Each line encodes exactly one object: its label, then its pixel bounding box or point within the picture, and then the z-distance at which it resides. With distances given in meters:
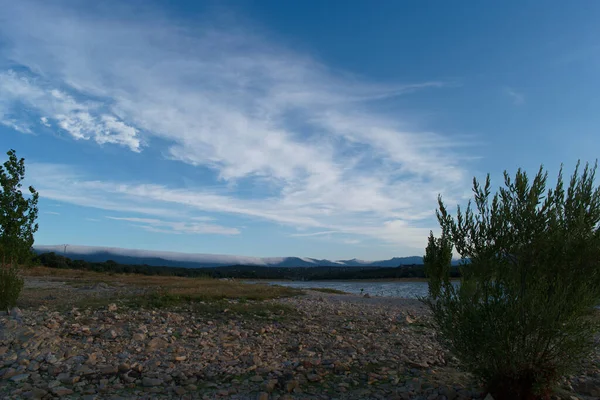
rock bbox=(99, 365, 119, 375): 7.66
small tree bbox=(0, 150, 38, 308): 13.70
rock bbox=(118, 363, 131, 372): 7.82
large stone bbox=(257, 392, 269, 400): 6.72
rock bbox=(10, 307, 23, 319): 11.25
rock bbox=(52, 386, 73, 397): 6.70
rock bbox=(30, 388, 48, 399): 6.54
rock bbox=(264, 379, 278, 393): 7.19
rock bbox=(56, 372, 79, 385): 7.21
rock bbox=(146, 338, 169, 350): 9.55
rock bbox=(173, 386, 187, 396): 6.97
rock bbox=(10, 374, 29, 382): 7.17
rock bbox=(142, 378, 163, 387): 7.28
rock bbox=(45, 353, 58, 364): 8.01
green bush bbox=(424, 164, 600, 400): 5.79
